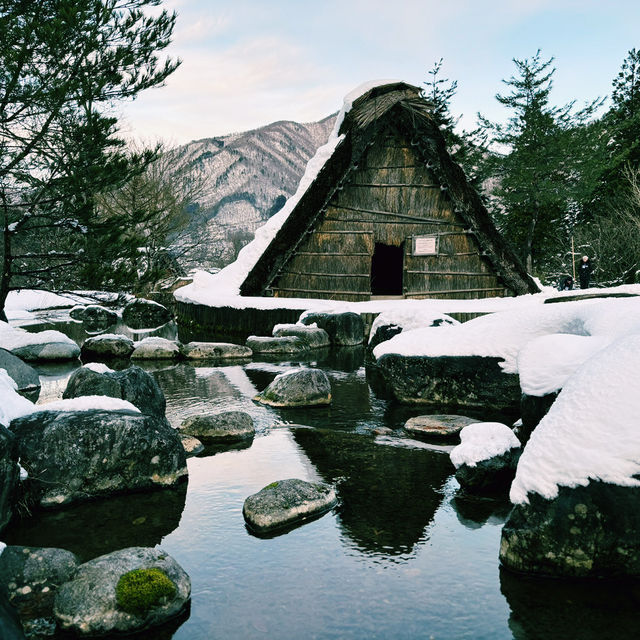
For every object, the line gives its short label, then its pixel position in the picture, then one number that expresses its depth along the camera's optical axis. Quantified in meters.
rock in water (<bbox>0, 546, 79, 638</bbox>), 3.70
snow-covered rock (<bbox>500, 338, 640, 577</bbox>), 4.02
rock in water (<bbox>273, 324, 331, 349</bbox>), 15.71
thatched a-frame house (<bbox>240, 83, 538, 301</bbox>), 17.62
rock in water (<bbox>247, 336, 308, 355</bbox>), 15.04
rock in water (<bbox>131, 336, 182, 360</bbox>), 14.52
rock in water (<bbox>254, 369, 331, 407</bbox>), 9.16
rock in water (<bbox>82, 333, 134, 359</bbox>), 15.13
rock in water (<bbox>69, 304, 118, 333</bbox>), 24.29
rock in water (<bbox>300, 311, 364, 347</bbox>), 16.47
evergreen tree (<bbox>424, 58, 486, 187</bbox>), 33.31
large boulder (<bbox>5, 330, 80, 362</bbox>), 14.42
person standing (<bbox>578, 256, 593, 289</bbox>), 20.45
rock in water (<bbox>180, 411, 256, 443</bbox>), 7.43
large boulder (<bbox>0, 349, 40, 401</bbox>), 10.46
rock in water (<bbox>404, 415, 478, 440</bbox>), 7.52
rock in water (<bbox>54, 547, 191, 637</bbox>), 3.55
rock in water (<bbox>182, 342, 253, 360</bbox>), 14.34
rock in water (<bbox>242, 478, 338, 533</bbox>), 4.99
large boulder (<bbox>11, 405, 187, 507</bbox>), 5.50
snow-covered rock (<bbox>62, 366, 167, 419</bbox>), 7.60
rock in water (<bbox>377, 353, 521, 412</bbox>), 8.69
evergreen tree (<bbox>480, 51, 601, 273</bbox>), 36.62
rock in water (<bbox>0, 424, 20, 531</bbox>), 4.98
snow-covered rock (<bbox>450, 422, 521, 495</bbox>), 5.74
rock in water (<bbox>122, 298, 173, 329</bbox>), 24.03
